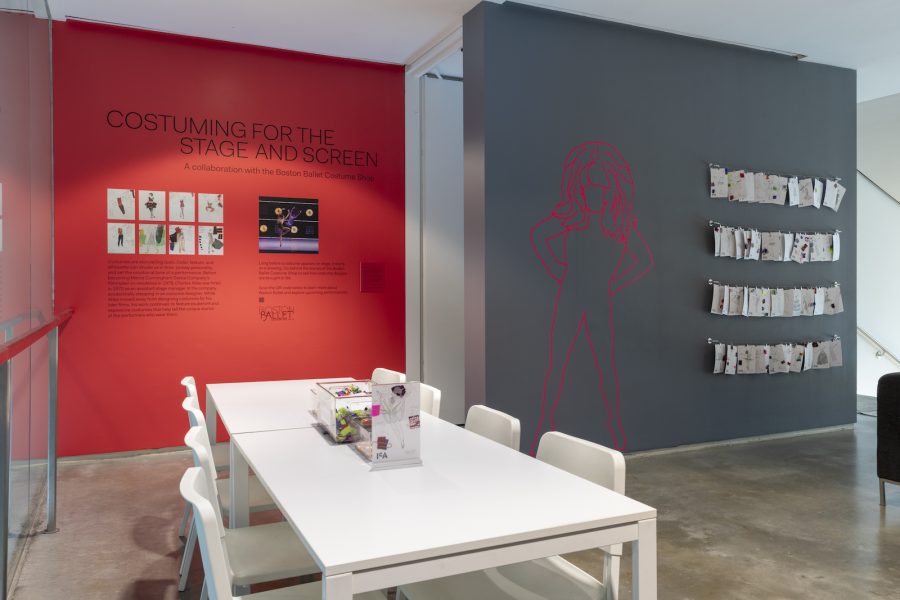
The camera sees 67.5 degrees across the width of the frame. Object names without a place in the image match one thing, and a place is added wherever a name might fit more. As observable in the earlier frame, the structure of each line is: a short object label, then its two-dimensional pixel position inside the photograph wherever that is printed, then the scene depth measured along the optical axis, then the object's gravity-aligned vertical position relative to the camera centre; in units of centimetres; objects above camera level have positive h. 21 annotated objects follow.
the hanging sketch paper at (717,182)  525 +82
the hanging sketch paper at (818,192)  575 +81
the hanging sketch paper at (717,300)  521 -10
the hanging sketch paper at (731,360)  528 -57
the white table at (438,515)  137 -54
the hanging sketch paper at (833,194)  580 +80
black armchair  377 -81
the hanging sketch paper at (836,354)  580 -59
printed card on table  197 -41
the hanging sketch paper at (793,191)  560 +79
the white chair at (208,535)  144 -53
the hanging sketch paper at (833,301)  582 -13
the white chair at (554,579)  186 -85
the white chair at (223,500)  243 -87
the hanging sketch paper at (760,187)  546 +81
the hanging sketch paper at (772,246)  548 +33
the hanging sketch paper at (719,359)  524 -57
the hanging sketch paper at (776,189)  553 +80
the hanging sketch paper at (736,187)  533 +79
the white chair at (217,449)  293 -83
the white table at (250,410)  249 -52
